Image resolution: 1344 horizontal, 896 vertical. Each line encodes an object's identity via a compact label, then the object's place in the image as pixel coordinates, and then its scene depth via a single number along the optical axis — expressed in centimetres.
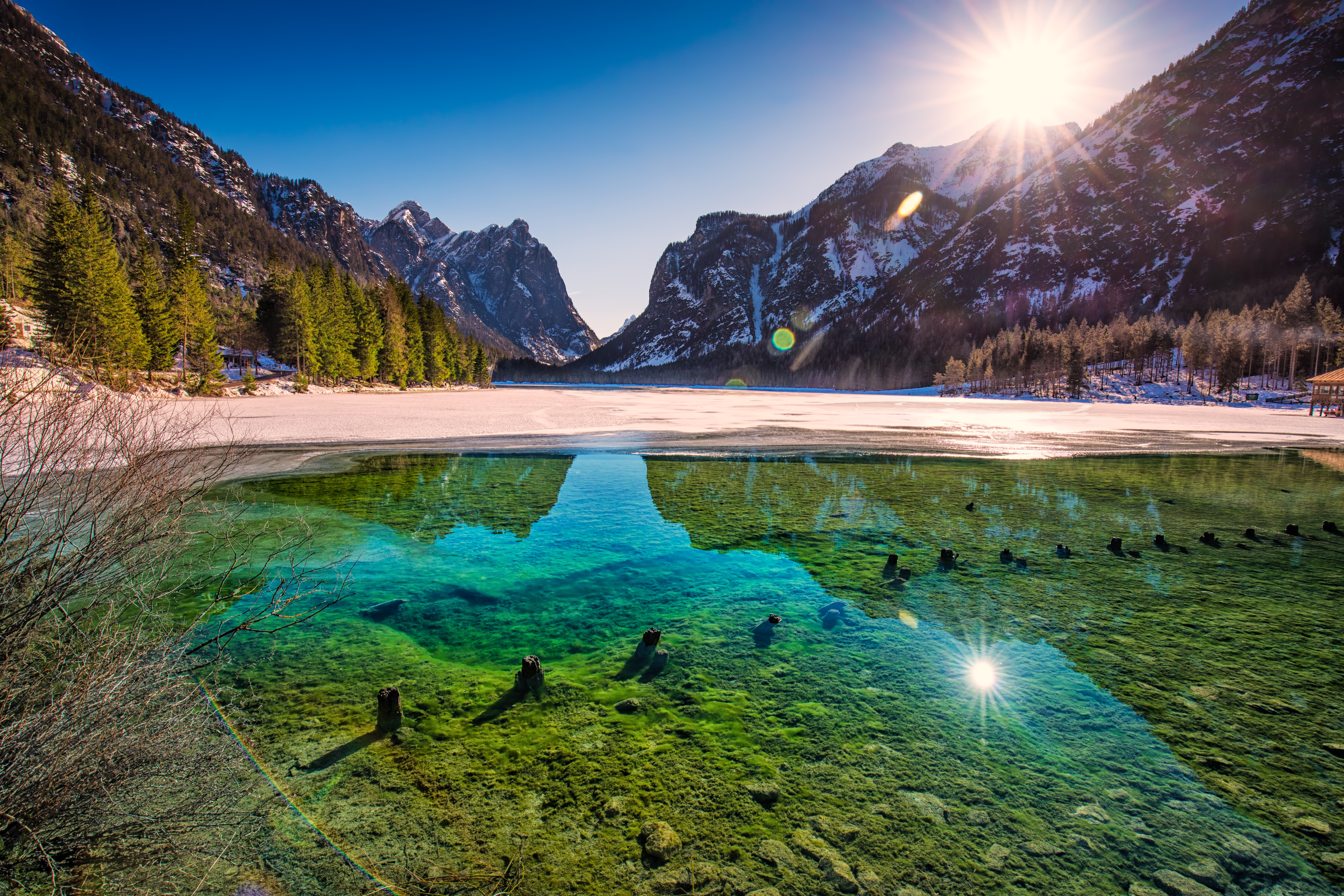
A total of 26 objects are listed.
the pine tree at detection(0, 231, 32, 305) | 7162
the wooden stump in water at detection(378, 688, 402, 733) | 449
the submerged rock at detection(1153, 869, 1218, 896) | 303
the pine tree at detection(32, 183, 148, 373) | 4119
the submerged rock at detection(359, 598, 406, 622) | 681
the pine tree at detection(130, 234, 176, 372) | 4641
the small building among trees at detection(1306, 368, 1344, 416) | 4794
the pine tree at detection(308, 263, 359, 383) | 6519
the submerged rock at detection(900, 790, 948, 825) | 358
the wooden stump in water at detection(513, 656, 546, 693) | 511
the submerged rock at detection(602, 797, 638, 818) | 361
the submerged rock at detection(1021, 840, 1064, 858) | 328
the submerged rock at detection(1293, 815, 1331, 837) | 343
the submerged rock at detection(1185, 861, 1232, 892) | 305
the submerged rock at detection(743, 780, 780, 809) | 374
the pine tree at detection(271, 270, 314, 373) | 6247
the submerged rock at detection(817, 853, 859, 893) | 304
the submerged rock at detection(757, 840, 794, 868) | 321
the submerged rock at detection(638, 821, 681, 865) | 324
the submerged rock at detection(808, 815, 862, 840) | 342
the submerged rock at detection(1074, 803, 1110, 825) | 357
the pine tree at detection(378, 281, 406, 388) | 7644
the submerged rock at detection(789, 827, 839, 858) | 327
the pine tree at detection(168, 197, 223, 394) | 4912
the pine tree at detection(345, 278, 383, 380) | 7250
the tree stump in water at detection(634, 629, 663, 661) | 587
